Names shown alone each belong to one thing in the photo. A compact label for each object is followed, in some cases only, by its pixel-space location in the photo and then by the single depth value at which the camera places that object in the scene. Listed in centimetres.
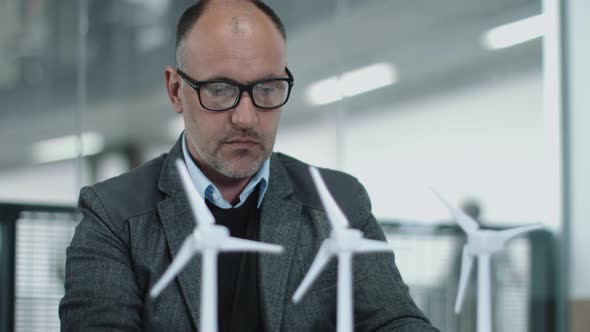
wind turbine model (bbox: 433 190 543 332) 138
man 154
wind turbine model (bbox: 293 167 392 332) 130
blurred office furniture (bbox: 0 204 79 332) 253
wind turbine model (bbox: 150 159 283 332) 122
